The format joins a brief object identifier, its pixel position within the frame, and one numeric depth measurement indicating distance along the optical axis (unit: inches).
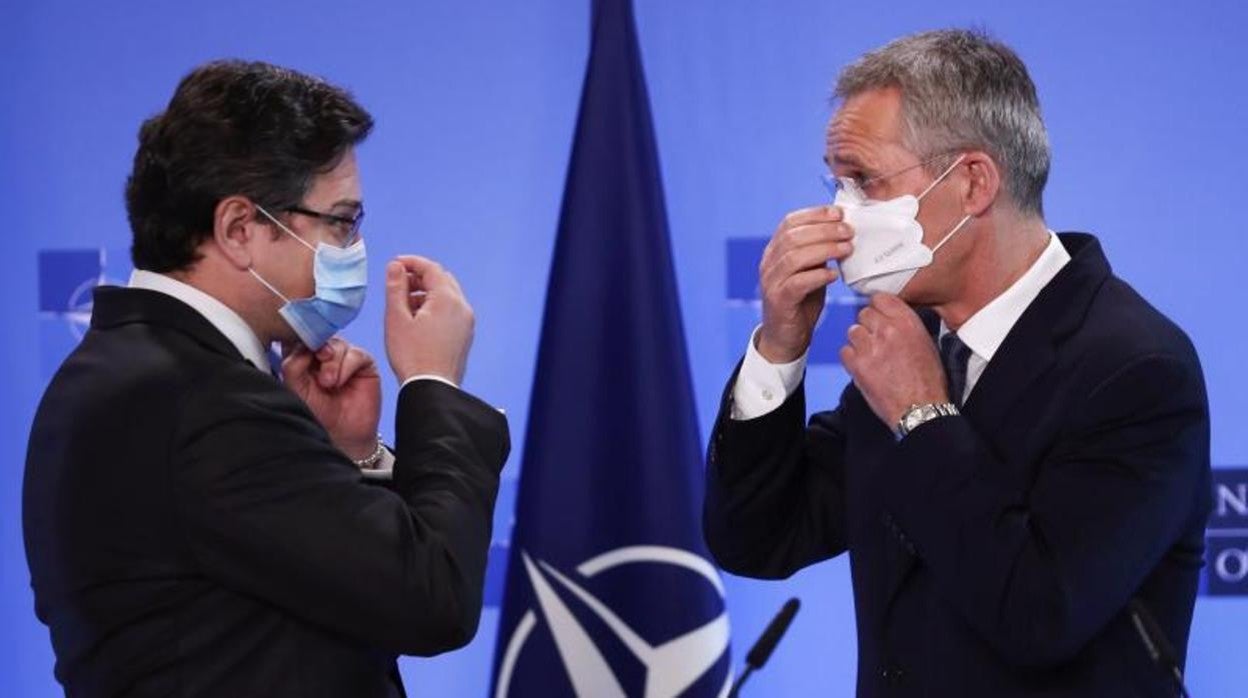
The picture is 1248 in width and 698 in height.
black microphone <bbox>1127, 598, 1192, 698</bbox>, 159.1
